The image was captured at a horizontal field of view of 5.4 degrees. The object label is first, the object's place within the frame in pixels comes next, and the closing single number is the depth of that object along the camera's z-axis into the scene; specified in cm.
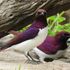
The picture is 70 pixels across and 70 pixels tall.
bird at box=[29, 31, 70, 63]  733
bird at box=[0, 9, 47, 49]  674
